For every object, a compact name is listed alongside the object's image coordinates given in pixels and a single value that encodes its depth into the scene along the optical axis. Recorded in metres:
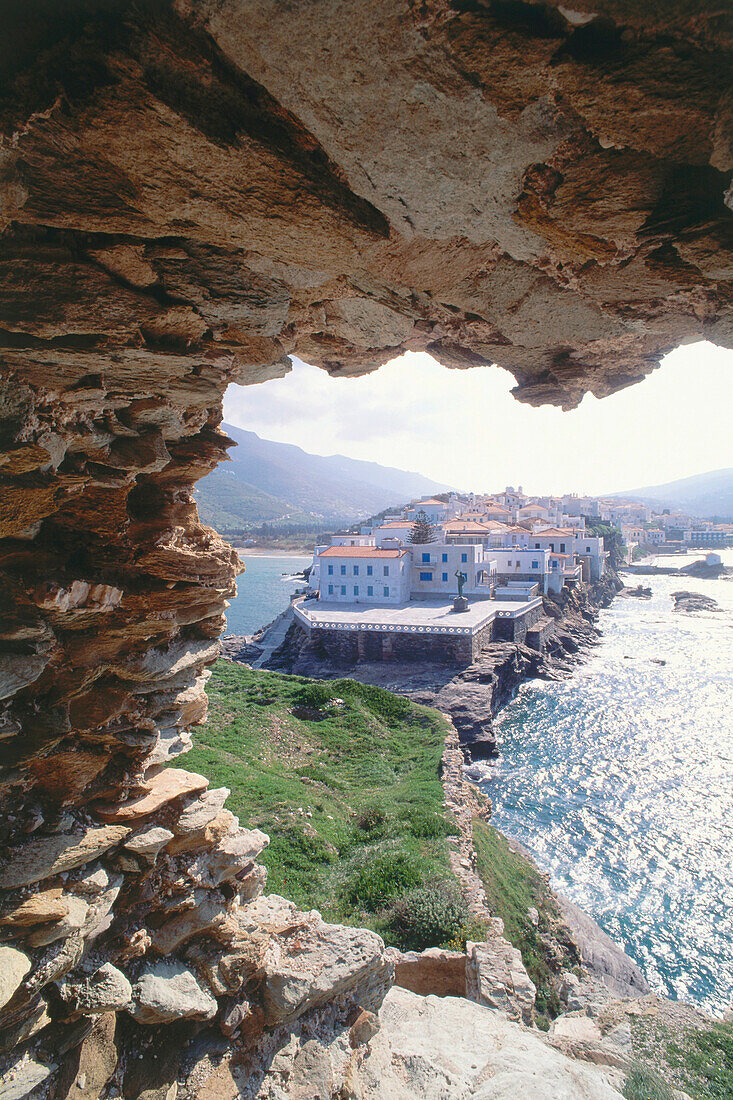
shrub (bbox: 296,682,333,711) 21.23
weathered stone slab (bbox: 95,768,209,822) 4.68
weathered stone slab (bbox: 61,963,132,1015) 3.91
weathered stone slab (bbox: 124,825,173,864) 4.63
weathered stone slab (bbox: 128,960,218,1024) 4.45
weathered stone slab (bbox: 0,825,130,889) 3.69
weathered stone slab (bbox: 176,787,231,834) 5.24
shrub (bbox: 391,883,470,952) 9.06
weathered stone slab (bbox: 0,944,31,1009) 3.22
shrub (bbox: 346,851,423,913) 9.70
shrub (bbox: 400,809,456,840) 12.27
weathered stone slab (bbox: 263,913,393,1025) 5.51
